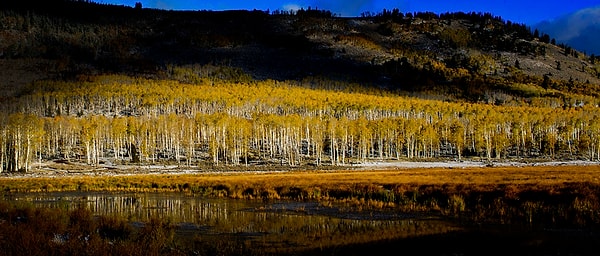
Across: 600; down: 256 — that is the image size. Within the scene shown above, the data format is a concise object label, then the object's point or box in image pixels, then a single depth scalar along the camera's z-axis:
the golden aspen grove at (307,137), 123.02
